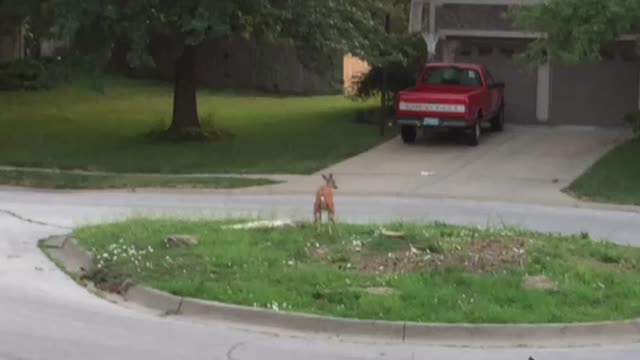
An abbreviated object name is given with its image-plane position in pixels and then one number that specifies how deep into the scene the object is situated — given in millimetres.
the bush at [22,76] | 44938
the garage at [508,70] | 34094
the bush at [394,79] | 35188
